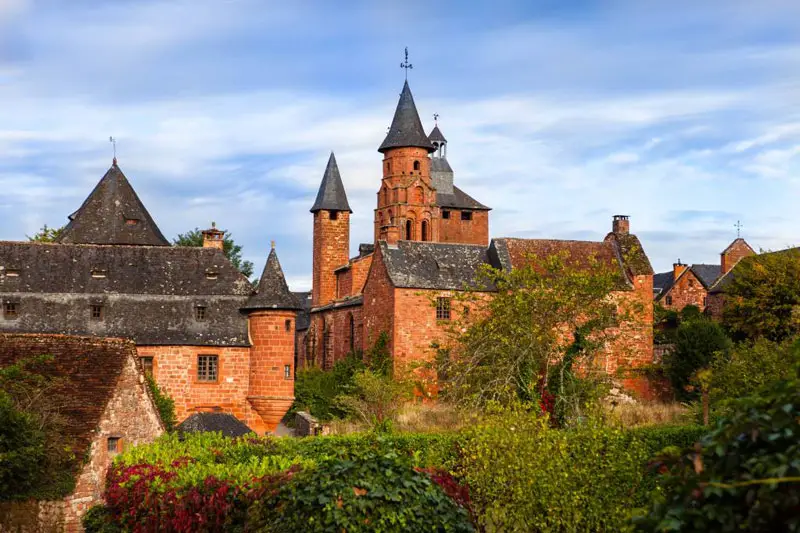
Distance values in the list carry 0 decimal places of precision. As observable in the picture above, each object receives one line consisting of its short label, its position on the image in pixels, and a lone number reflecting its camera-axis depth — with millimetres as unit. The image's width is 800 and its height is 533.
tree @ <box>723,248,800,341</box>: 52625
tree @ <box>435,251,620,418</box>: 39406
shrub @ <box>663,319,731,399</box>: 47841
